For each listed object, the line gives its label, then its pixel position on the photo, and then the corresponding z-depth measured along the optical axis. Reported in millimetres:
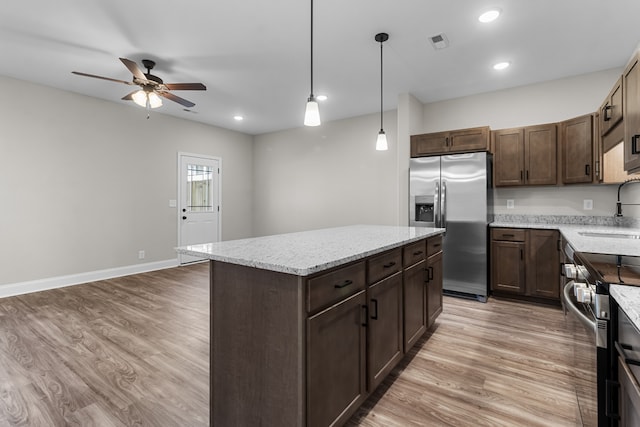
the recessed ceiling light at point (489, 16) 2527
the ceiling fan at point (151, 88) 3384
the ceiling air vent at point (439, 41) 2914
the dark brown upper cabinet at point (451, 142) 3777
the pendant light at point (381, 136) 2911
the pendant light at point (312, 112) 2238
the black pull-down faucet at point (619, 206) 3417
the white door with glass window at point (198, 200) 5820
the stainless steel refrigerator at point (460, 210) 3676
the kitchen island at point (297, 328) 1294
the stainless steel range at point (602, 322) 1020
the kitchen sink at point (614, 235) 2468
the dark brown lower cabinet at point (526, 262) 3414
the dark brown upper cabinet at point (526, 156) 3645
